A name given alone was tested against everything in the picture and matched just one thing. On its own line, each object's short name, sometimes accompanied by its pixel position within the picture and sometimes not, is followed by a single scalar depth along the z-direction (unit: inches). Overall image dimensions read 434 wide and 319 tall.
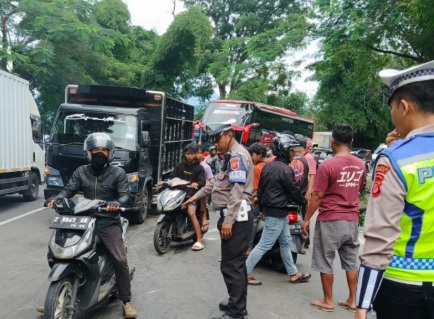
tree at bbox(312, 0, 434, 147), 388.2
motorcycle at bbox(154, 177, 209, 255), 257.3
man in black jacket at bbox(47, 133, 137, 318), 156.6
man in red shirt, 176.9
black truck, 324.5
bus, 726.5
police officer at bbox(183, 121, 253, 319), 159.6
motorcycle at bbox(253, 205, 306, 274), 227.0
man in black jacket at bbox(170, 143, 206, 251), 276.7
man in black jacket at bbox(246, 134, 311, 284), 201.8
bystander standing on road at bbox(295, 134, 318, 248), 277.1
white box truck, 382.0
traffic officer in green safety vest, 73.6
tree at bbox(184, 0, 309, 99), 487.5
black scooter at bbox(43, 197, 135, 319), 140.3
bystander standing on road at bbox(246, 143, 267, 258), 249.2
